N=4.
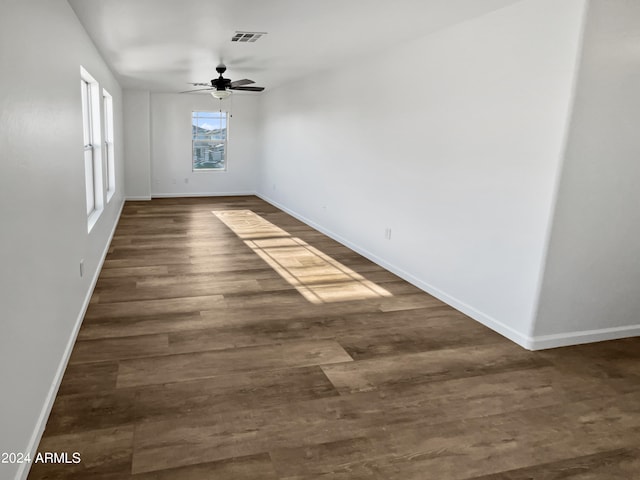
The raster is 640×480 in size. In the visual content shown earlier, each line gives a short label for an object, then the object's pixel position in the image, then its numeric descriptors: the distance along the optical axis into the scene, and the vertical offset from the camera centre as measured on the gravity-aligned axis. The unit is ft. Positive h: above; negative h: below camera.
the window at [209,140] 34.30 -0.09
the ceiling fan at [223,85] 20.76 +2.47
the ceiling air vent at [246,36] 14.16 +3.12
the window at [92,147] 15.70 -0.53
